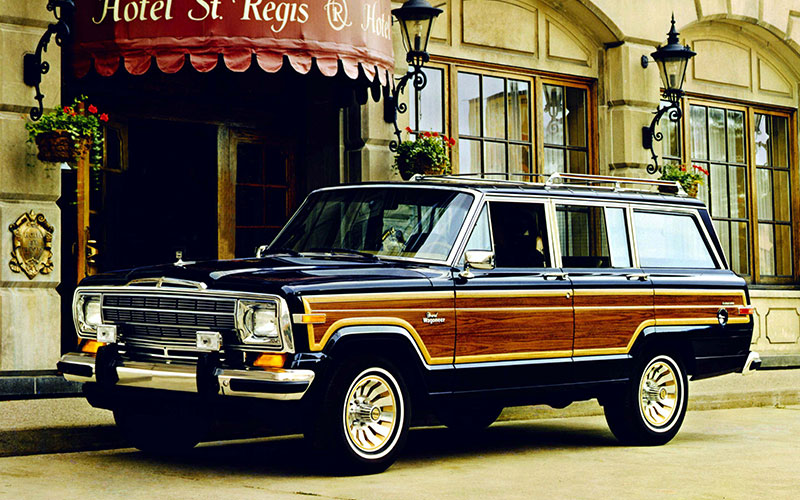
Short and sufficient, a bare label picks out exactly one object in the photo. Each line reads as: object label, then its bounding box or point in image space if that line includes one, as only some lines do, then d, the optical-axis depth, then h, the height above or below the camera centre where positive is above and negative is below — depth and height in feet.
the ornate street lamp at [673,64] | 49.65 +9.58
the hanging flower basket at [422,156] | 43.19 +5.13
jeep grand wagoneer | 22.59 -0.45
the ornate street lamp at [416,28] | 41.47 +9.42
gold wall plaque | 35.94 +1.74
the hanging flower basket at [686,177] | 51.78 +5.07
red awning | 34.53 +7.84
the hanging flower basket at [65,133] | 35.60 +5.06
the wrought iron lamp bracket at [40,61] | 34.96 +7.32
